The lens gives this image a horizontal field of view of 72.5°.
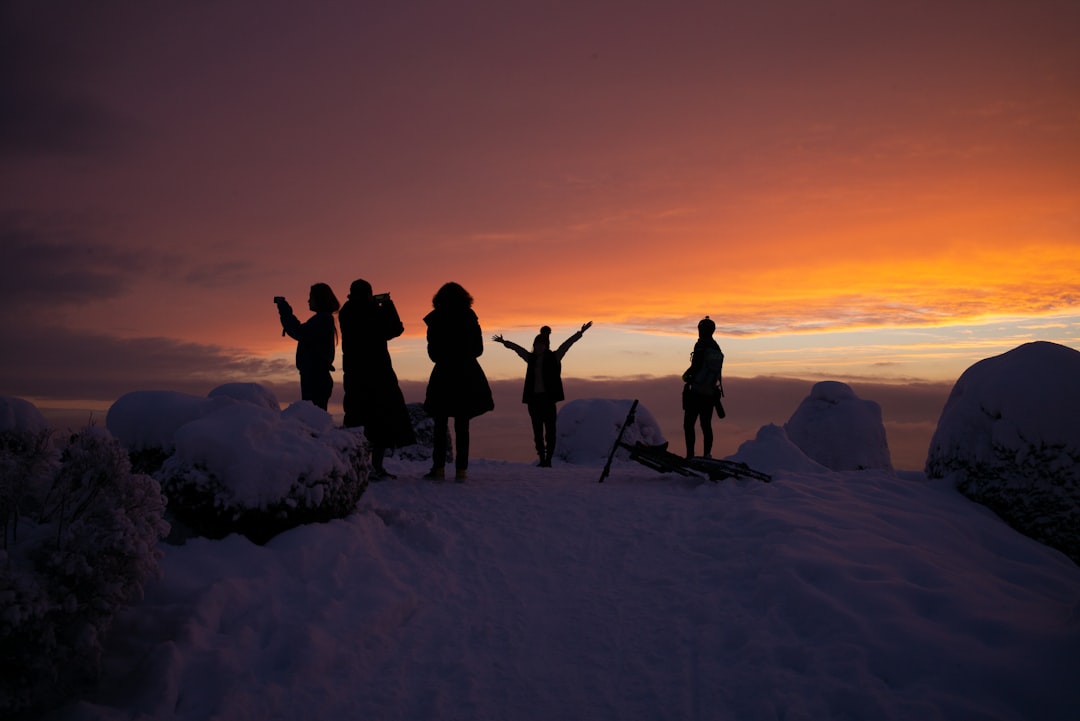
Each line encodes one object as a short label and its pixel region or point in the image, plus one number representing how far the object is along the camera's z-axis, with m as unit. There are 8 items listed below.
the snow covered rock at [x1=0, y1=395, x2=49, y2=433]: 6.04
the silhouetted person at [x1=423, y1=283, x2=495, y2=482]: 10.43
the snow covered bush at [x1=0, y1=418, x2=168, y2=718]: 3.89
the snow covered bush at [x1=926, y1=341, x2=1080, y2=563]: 9.05
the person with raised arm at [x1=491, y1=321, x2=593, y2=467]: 13.29
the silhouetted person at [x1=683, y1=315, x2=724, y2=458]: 12.91
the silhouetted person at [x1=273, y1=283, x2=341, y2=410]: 10.59
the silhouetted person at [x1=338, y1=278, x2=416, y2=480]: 10.12
